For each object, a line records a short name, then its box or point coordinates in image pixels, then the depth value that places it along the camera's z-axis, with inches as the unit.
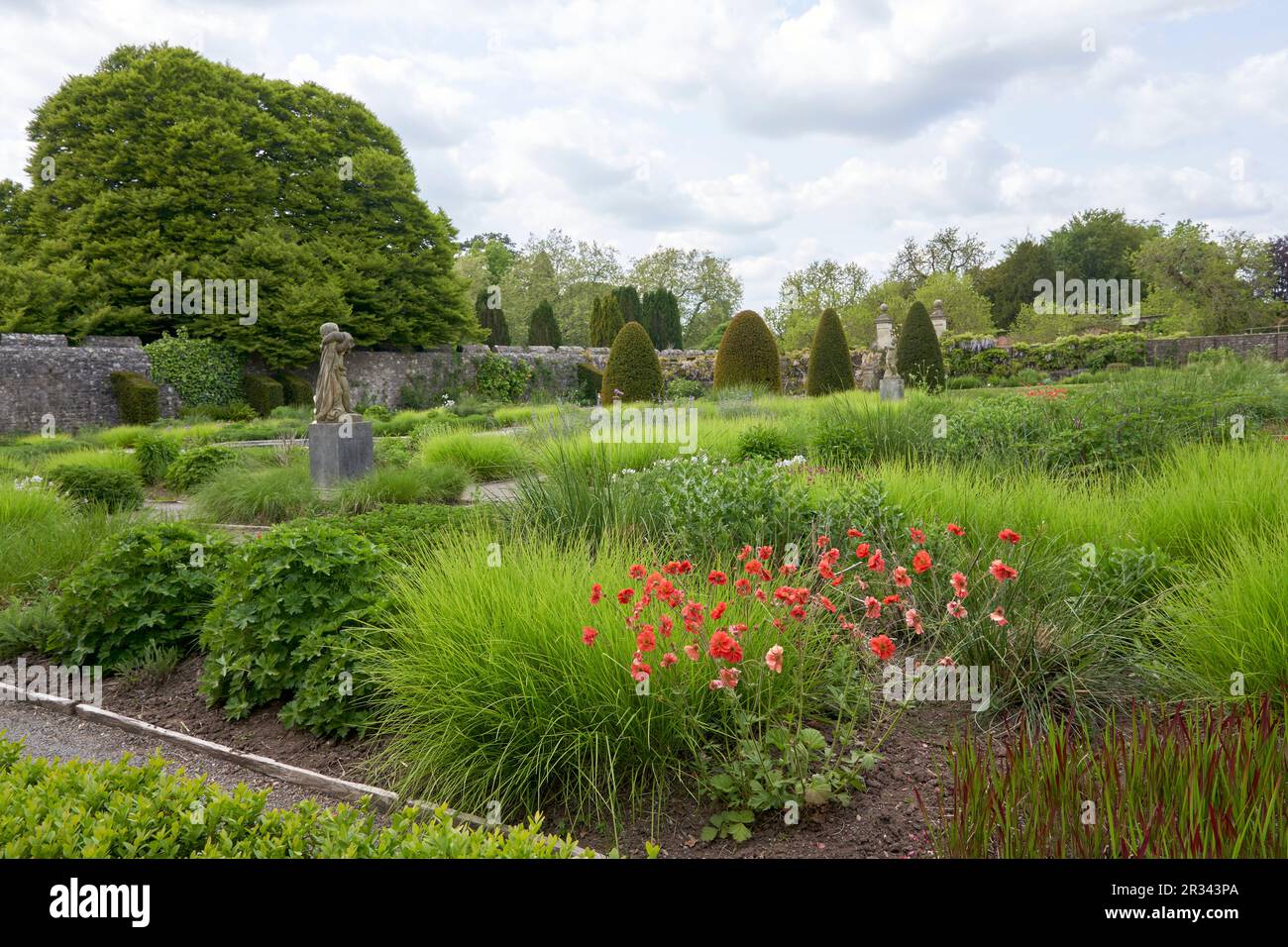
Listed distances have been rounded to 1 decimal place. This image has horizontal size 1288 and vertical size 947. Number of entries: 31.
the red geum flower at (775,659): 93.8
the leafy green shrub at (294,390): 894.4
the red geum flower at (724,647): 92.7
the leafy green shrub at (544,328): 1348.4
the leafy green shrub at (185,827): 78.4
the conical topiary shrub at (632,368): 770.2
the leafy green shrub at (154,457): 429.4
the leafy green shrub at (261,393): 844.0
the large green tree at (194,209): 818.8
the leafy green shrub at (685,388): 892.5
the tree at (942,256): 1833.2
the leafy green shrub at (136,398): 723.4
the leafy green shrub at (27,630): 194.9
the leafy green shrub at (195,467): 396.8
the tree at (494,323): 1406.3
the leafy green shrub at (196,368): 783.7
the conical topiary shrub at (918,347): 859.4
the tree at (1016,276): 1724.9
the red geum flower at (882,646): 97.0
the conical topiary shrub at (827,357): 831.1
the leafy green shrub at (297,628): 143.7
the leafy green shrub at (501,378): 1040.8
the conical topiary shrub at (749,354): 769.6
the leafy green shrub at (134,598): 181.5
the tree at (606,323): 1236.5
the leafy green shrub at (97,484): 328.8
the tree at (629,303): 1498.5
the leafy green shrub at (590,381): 1053.9
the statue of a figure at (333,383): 360.8
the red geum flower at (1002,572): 103.4
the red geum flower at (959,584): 104.7
